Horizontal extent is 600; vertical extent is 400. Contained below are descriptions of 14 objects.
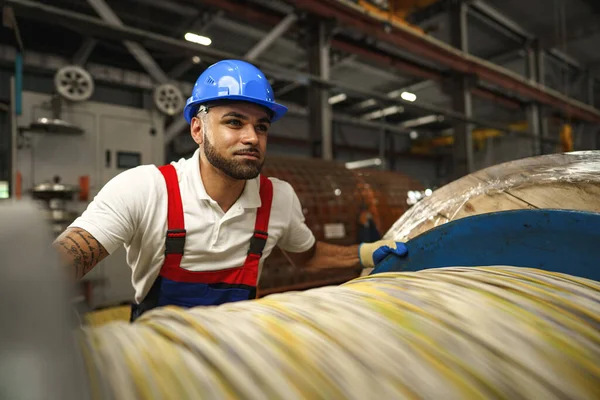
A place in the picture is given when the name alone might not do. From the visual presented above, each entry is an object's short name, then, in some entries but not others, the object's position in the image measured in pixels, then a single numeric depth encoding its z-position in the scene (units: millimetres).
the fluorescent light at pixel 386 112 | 10172
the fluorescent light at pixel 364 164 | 10617
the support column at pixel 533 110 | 7309
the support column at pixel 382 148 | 4714
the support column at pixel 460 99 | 5887
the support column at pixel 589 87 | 8859
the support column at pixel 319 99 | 4320
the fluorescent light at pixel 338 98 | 9198
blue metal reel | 764
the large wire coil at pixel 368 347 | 407
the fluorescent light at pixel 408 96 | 5046
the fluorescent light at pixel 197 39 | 3373
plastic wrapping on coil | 1067
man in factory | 1458
